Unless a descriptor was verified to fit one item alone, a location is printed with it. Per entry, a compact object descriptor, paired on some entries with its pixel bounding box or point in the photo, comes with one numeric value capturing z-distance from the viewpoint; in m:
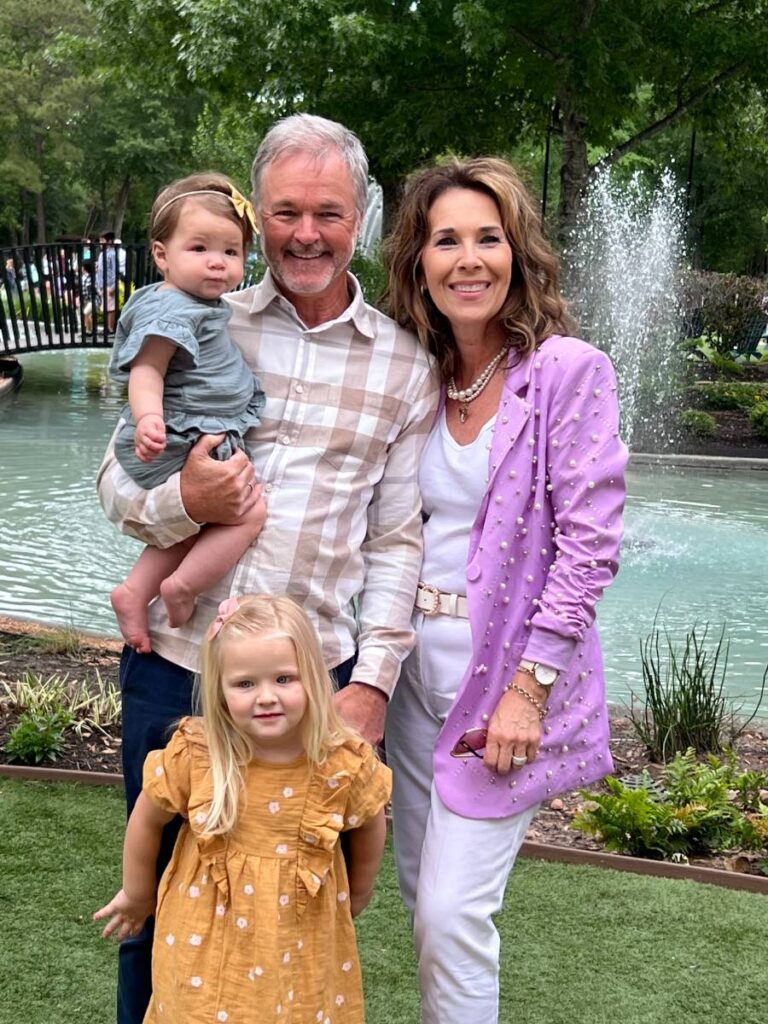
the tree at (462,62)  17.36
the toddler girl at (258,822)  2.39
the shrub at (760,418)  18.20
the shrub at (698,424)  18.02
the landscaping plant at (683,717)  5.33
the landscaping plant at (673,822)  4.54
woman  2.55
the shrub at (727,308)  26.50
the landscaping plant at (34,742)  5.08
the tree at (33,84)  38.94
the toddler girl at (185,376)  2.59
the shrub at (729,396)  20.09
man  2.61
